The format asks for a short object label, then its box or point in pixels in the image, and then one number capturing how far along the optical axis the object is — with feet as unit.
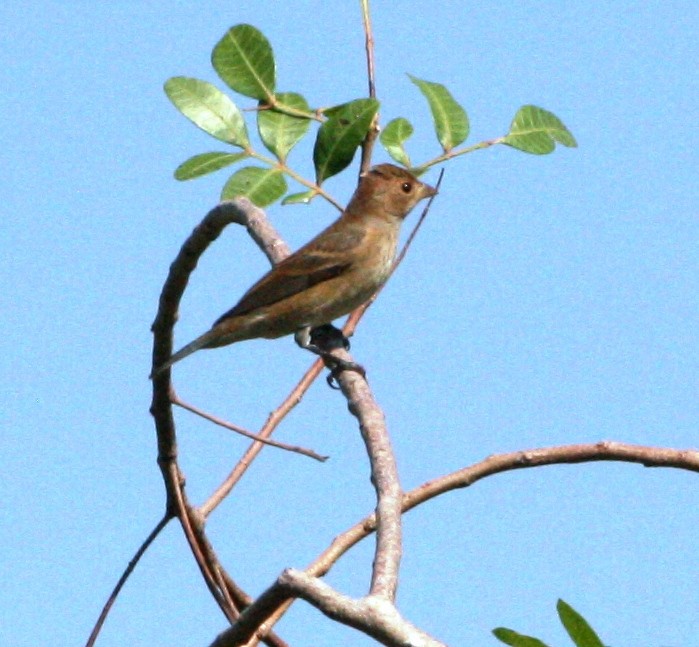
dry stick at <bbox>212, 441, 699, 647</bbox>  24.12
